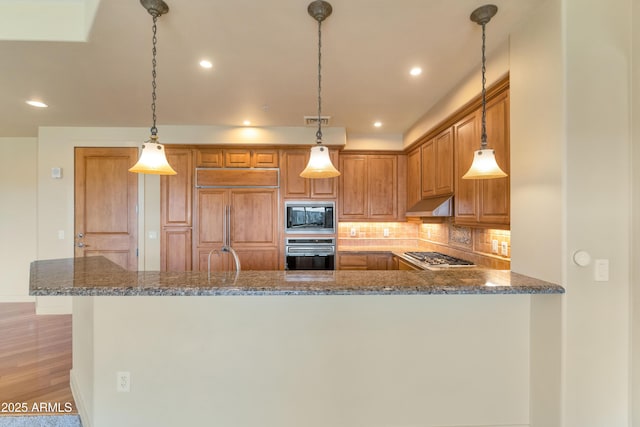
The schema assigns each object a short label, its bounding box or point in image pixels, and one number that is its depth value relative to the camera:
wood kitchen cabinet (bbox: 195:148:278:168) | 3.70
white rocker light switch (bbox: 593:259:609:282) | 1.40
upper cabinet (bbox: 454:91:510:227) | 1.92
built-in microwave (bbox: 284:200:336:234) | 3.70
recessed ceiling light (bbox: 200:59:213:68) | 2.09
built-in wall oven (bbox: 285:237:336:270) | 3.69
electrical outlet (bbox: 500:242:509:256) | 2.41
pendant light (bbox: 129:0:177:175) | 1.62
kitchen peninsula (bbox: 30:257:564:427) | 1.55
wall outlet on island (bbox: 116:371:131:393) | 1.55
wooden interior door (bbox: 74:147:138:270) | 3.70
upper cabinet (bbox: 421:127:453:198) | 2.79
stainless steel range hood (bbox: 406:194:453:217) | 2.77
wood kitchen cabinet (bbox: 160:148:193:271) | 3.66
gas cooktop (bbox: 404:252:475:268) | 2.69
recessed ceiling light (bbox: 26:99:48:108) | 2.88
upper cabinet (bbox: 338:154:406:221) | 4.01
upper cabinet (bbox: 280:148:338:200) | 3.72
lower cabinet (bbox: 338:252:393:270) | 3.74
